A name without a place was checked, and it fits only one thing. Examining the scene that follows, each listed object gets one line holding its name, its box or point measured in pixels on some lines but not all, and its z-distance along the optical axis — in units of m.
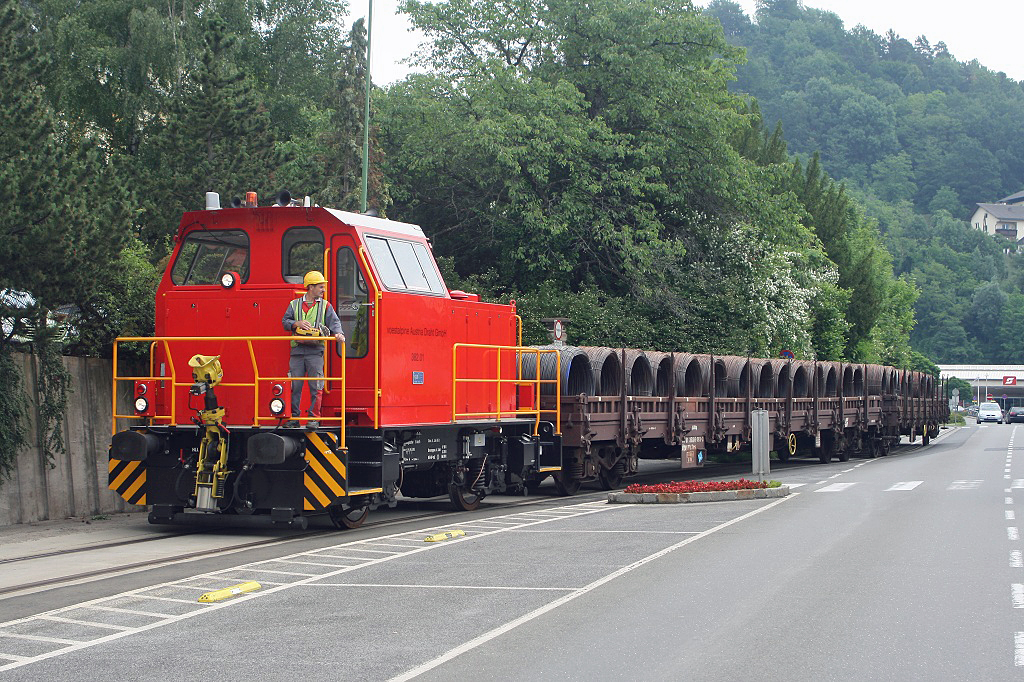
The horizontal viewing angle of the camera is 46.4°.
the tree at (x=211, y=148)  22.73
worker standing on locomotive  13.31
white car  91.81
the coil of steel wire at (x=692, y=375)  23.50
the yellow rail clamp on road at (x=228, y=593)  9.44
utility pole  24.81
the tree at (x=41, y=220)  13.76
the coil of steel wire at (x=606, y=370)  20.56
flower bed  18.98
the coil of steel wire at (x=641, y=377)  22.09
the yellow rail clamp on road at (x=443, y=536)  13.45
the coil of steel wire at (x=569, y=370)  19.81
